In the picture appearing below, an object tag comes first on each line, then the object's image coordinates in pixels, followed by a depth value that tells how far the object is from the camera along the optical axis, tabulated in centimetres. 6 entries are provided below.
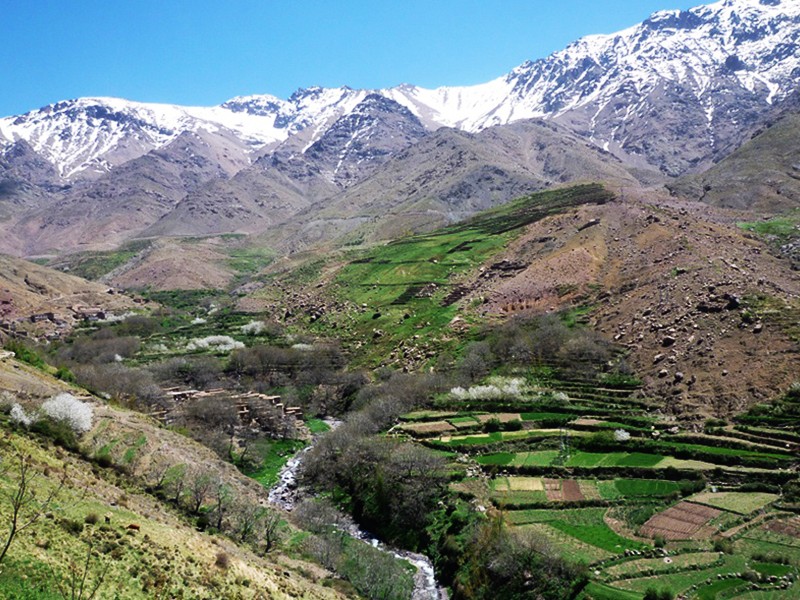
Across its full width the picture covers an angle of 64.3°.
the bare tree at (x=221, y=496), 4879
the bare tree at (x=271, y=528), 4838
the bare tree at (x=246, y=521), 4756
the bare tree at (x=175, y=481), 4933
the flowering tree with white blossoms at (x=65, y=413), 4675
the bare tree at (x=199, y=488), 4938
